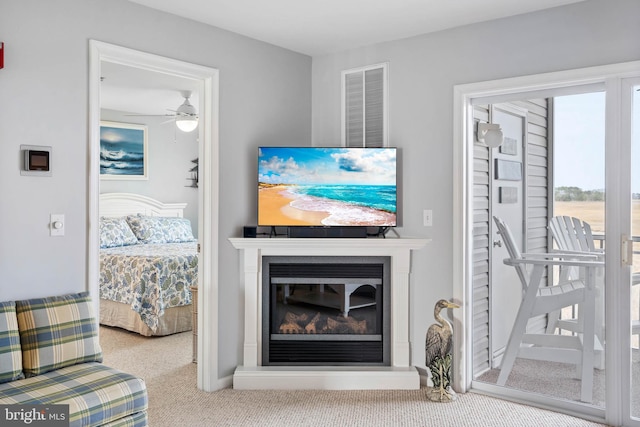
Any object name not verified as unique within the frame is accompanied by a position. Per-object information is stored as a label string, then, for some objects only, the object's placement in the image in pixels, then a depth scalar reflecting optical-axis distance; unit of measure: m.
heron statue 3.39
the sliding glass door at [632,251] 2.96
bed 4.96
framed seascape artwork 6.47
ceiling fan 5.43
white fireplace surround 3.58
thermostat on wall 2.67
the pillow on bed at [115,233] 5.79
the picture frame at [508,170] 3.46
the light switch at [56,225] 2.77
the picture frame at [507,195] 3.47
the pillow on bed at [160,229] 6.27
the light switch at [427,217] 3.69
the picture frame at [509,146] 3.48
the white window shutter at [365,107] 3.92
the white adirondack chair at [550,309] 3.16
